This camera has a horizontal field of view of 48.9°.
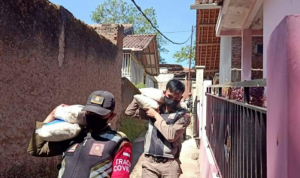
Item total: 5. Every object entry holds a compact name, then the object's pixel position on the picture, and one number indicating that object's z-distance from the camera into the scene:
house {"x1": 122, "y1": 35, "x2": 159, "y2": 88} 16.88
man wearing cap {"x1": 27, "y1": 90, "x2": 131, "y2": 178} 1.90
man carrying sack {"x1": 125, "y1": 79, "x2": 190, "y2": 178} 3.27
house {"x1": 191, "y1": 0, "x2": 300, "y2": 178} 1.06
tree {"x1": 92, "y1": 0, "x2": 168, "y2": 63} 34.91
